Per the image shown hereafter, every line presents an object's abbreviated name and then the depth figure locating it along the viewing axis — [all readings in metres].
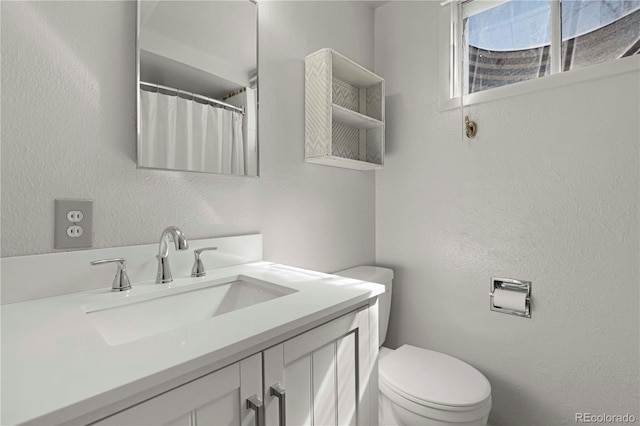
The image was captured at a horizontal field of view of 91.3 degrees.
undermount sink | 0.76
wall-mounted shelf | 1.44
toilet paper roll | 1.42
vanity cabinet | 0.53
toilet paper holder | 1.43
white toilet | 1.10
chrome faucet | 0.94
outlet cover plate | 0.84
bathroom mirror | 0.99
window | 1.30
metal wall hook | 1.57
